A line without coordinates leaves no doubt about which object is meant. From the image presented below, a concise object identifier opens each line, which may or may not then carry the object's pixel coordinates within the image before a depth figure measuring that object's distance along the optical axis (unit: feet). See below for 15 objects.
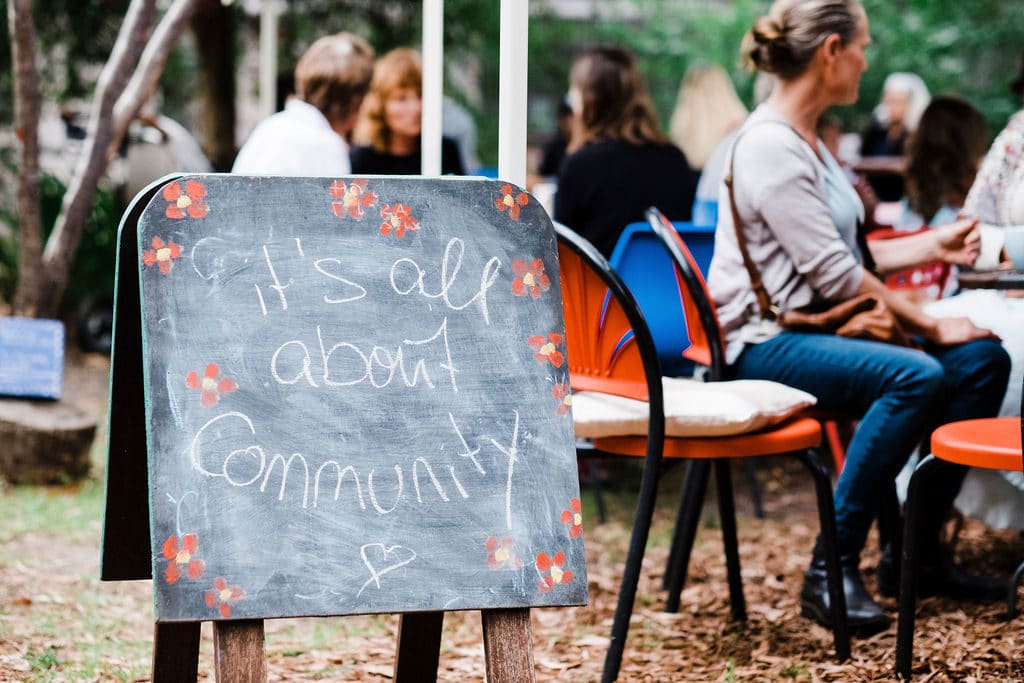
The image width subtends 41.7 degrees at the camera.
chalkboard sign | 7.38
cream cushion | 10.45
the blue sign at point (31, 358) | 18.86
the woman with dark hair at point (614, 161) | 17.74
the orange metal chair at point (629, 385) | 10.11
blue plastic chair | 15.26
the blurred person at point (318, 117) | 16.71
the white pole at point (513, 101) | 9.67
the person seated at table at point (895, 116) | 34.27
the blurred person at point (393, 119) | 19.17
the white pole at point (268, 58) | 23.66
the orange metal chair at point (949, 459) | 9.48
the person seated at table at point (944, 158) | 17.76
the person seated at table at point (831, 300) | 11.68
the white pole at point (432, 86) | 11.48
